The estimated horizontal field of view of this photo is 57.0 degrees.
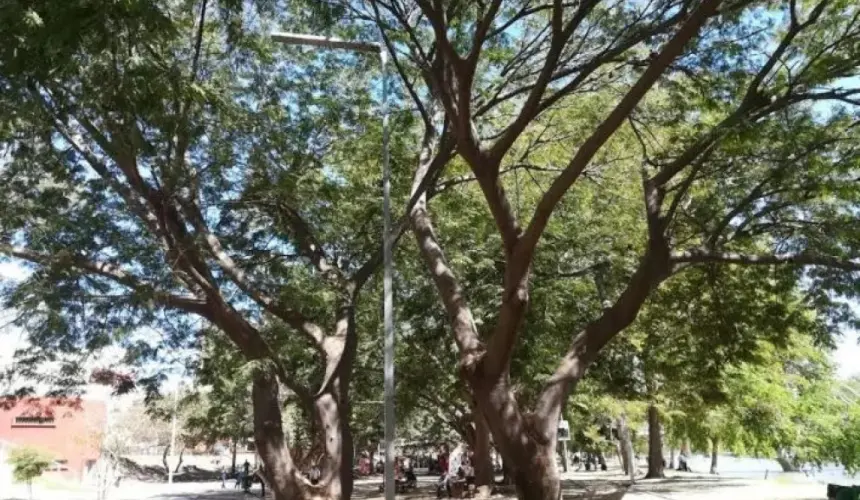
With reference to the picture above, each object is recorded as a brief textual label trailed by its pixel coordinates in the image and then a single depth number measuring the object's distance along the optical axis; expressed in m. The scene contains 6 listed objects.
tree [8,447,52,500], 28.20
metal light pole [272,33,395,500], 9.83
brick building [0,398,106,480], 41.03
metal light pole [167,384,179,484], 44.17
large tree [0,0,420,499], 8.44
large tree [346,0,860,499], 9.63
